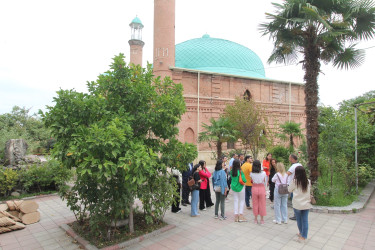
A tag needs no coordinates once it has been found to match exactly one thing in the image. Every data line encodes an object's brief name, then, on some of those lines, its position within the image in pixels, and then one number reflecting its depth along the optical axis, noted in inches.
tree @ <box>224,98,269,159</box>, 590.2
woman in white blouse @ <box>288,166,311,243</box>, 192.1
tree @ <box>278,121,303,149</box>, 574.7
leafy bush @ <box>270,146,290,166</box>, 549.6
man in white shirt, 210.0
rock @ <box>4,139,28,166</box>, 413.4
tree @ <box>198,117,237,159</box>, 510.3
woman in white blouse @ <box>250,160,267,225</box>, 235.1
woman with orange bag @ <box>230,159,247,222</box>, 245.1
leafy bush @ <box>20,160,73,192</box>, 366.9
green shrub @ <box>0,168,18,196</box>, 338.3
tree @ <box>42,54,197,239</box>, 164.6
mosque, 775.1
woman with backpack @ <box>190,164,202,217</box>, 260.1
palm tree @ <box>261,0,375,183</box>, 297.4
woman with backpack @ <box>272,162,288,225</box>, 236.6
